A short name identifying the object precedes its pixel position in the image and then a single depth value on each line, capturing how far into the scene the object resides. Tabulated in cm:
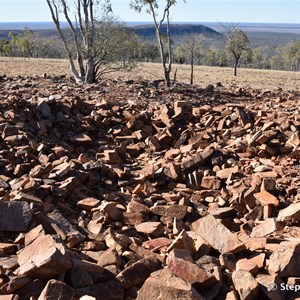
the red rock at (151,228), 516
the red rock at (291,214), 525
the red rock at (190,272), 370
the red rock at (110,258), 409
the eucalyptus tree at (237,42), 4075
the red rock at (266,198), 579
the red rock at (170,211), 583
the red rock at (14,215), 465
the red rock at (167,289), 336
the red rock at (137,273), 387
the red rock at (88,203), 592
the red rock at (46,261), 361
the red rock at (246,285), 358
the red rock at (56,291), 338
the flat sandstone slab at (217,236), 441
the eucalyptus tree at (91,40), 1516
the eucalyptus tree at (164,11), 1567
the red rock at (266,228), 510
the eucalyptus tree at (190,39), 2666
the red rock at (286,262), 390
